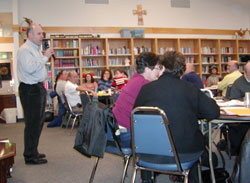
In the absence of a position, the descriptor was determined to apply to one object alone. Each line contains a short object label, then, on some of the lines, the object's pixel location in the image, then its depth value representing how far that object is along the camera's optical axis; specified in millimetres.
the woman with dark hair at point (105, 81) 6625
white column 7539
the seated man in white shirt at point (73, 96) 5371
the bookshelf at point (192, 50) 8703
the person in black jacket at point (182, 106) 1634
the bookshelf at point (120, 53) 8156
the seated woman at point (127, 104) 2055
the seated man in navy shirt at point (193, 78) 4680
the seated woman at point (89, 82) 6949
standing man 3076
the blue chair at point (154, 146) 1564
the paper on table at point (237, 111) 1858
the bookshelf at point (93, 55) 7949
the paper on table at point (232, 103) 2310
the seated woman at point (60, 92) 6047
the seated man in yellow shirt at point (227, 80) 4538
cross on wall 8430
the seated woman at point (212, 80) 7210
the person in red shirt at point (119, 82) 5273
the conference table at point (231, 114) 1784
